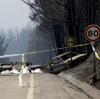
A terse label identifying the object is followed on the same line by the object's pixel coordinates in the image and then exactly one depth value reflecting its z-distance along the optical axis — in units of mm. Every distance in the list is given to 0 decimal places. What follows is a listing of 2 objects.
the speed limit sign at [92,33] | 21688
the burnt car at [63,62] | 38588
